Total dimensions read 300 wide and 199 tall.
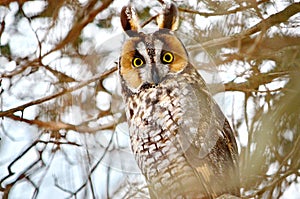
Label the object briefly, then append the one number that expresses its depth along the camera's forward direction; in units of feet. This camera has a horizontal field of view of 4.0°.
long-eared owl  16.39
